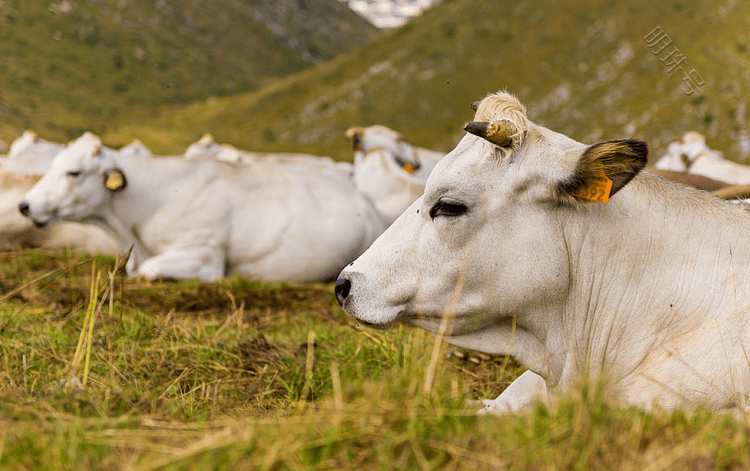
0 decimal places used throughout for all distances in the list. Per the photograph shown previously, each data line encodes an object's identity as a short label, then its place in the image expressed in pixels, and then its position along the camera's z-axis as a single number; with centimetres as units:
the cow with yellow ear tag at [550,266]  321
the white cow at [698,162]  1291
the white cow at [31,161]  1298
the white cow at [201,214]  853
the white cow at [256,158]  1608
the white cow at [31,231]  976
